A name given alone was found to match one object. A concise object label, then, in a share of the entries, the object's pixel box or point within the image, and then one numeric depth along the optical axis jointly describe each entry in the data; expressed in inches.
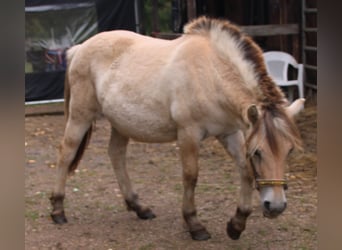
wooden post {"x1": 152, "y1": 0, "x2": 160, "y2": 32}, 394.6
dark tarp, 373.1
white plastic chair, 327.3
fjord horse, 116.3
